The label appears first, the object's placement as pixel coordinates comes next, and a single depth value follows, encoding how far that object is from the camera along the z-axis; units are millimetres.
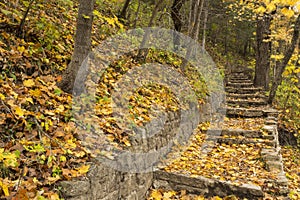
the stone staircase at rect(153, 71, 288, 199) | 3816
